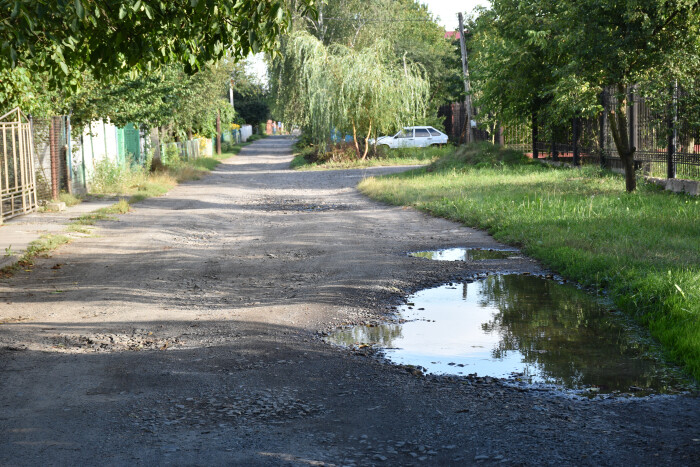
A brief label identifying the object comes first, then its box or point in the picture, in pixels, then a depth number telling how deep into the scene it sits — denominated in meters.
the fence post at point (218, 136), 50.65
